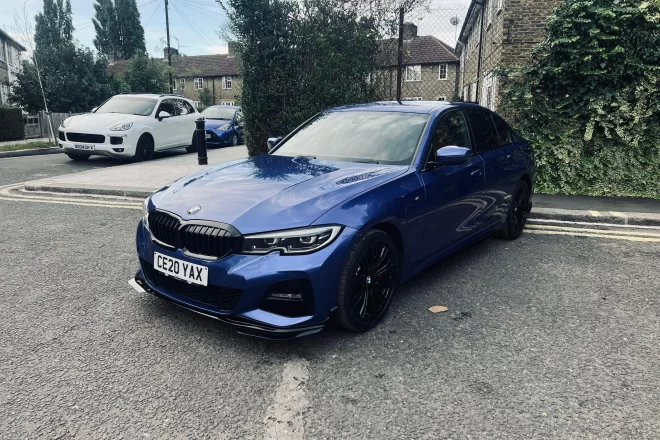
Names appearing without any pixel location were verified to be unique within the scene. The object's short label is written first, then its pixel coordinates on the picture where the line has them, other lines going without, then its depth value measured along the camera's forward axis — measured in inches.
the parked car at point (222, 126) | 659.4
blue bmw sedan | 114.0
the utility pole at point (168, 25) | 1421.0
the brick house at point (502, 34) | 406.9
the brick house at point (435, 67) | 1433.3
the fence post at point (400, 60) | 343.0
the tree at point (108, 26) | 2460.6
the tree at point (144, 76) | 1101.1
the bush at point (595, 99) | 292.0
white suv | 455.8
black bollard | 418.9
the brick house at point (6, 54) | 1282.5
